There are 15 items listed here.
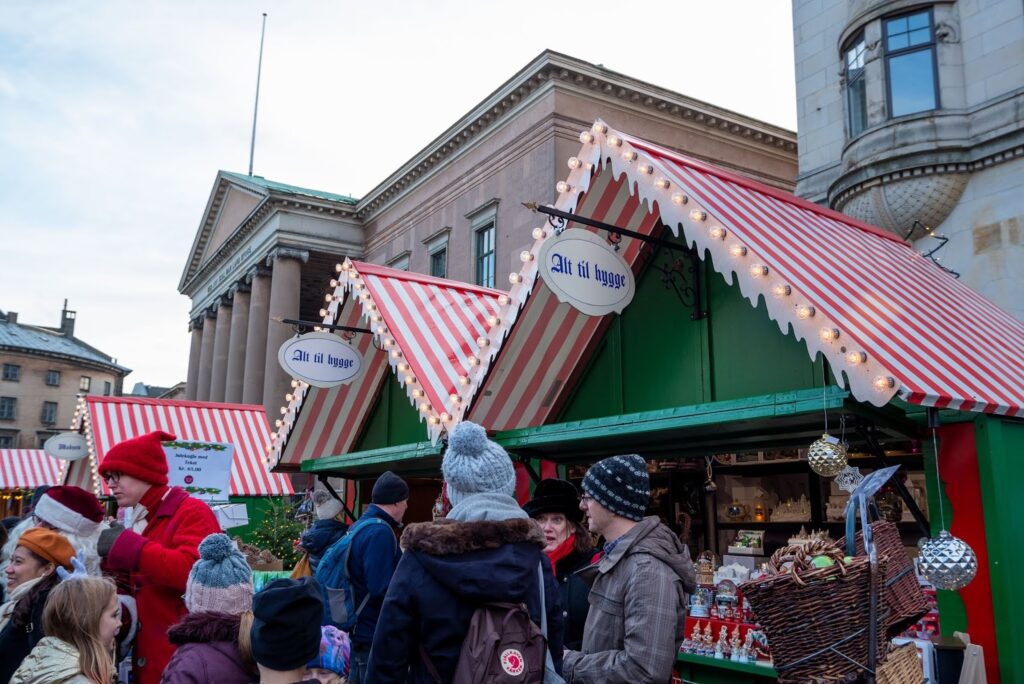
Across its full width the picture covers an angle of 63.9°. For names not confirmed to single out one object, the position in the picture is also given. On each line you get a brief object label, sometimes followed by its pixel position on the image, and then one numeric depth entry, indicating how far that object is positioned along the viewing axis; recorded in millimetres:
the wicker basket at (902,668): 3100
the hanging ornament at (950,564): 4543
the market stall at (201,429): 15445
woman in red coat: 4387
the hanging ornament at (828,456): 4961
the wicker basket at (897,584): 3258
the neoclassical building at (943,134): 13016
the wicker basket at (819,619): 2889
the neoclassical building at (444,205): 24422
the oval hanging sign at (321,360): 9320
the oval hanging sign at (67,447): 16172
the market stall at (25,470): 25078
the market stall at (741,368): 5047
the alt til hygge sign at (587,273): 6180
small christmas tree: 13266
